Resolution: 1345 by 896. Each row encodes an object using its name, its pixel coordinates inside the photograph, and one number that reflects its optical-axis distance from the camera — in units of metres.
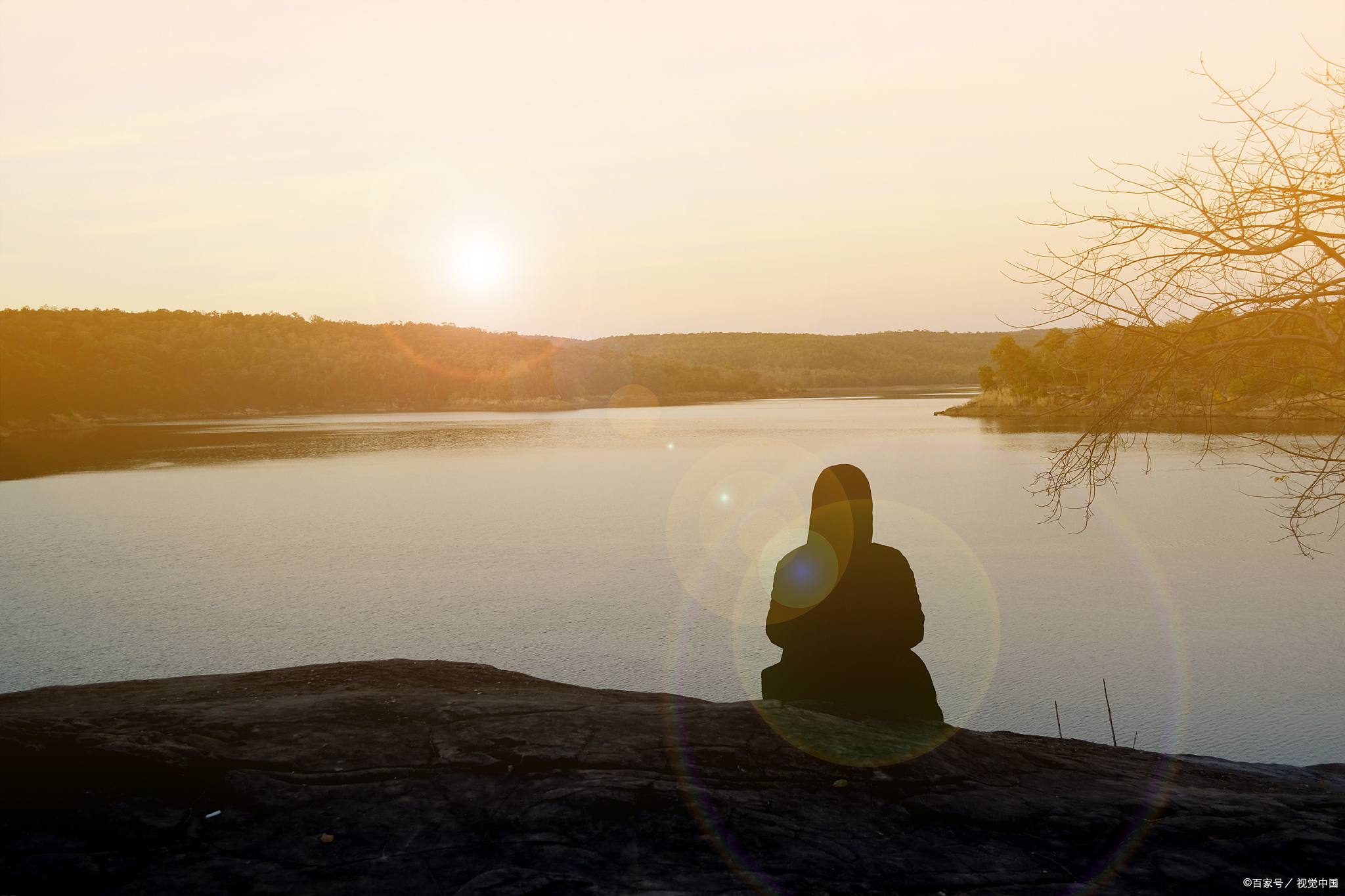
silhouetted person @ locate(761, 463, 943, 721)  4.30
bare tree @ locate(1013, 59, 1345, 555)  4.38
